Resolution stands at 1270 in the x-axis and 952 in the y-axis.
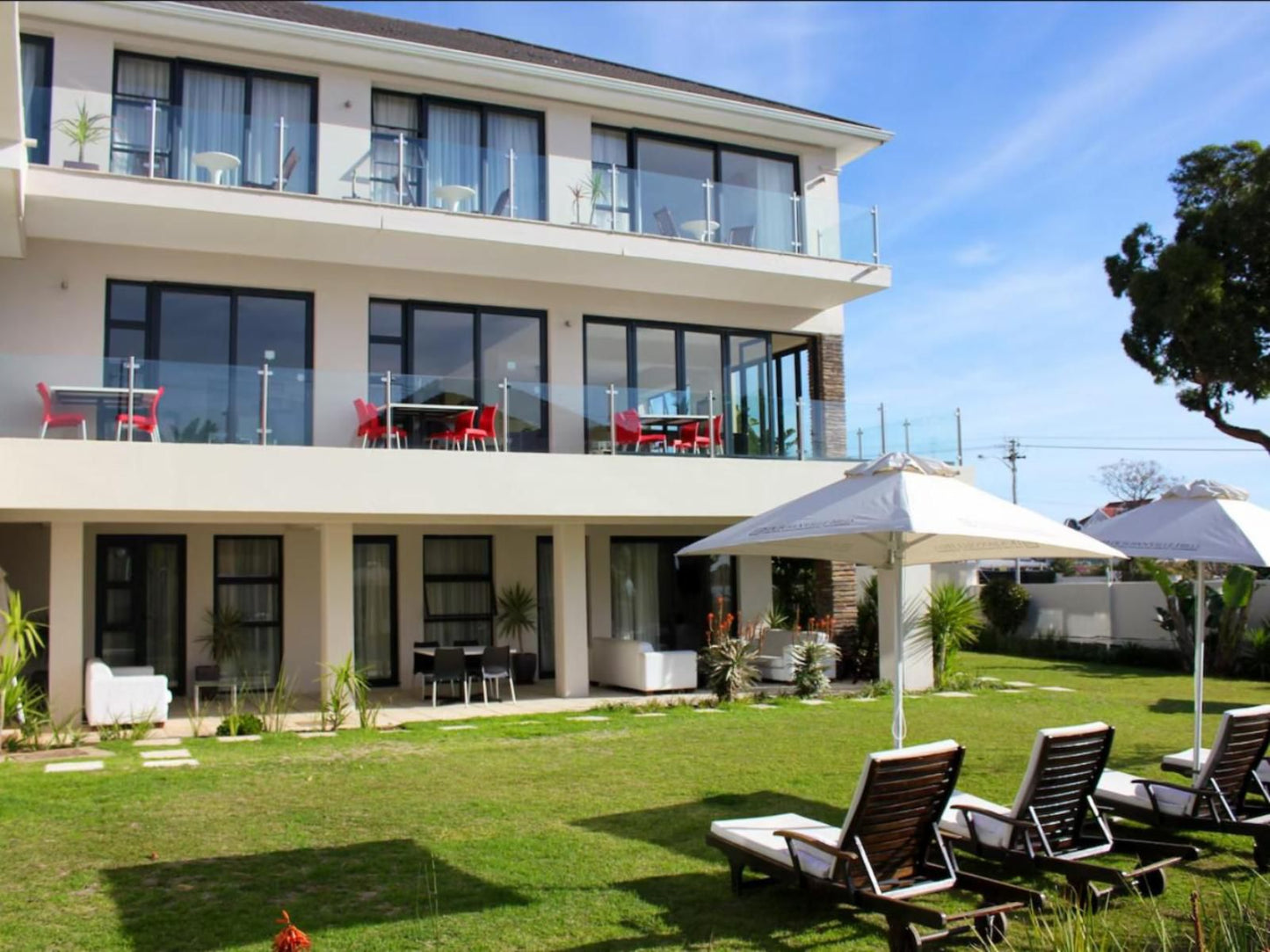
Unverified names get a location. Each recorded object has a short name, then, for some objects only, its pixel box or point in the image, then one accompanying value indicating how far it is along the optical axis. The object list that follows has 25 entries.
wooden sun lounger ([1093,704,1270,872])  7.93
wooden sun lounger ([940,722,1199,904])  6.97
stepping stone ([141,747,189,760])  12.27
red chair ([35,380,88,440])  14.11
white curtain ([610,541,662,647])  20.67
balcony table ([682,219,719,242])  18.89
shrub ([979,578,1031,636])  27.58
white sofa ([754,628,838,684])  19.16
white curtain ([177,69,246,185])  15.86
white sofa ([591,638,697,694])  17.61
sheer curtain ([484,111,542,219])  17.66
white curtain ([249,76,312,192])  16.34
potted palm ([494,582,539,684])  19.77
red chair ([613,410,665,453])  17.39
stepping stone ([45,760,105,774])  11.36
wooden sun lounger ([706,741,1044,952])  6.13
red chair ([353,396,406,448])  15.75
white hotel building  14.91
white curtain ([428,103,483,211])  17.34
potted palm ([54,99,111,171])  15.51
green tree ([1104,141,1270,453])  24.08
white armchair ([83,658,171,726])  14.00
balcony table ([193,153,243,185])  15.70
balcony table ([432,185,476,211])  17.09
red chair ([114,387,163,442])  14.36
